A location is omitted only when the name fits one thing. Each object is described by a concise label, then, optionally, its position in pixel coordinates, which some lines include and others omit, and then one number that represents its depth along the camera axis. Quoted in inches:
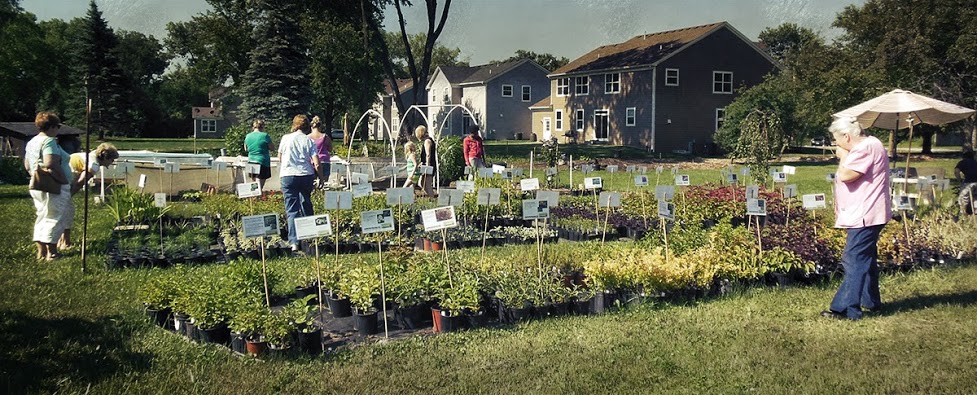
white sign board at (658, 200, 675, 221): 284.4
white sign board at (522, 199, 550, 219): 268.5
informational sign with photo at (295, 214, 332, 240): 217.2
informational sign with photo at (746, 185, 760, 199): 348.5
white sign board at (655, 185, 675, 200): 348.7
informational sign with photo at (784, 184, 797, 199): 395.5
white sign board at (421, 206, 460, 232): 243.0
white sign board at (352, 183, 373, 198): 329.7
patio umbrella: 433.7
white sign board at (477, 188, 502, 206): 322.0
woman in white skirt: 303.6
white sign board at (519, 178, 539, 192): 368.5
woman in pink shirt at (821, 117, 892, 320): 220.8
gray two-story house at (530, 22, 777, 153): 1535.4
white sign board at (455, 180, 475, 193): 414.2
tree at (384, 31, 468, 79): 3373.5
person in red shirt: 560.1
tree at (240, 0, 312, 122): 1262.3
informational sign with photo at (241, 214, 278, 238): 223.0
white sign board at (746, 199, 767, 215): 283.3
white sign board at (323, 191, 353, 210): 265.9
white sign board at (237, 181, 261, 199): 340.2
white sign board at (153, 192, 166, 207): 367.4
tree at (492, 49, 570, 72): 3285.2
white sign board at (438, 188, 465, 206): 304.2
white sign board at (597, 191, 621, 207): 353.7
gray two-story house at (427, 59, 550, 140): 2191.2
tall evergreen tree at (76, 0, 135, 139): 1909.4
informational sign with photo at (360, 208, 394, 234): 226.2
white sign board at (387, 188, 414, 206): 283.4
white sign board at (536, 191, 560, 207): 301.3
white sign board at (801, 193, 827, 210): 307.1
